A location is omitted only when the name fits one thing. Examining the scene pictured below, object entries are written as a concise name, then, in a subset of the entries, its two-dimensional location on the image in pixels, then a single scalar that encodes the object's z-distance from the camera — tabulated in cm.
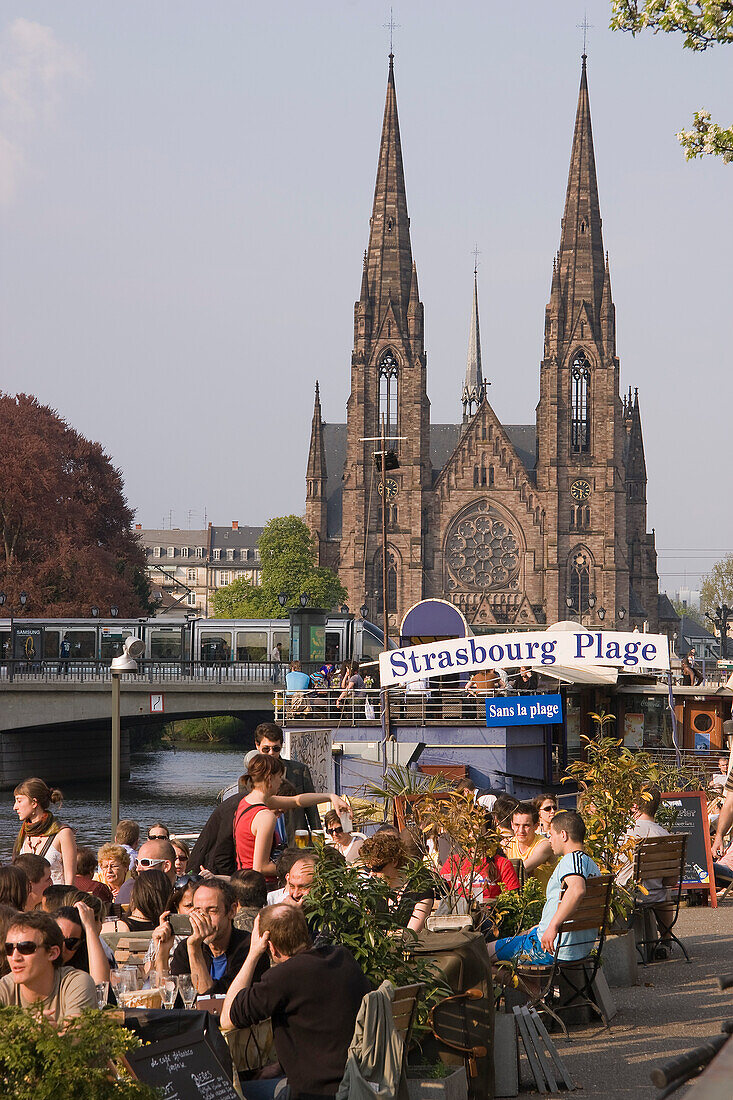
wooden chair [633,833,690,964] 1803
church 16487
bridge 8612
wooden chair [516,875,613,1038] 1459
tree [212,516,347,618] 15737
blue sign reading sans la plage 4612
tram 9394
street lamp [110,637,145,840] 3487
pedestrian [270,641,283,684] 8819
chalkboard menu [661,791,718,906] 2217
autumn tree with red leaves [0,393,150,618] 10337
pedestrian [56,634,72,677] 9381
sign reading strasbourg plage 3419
